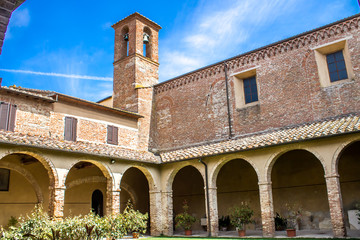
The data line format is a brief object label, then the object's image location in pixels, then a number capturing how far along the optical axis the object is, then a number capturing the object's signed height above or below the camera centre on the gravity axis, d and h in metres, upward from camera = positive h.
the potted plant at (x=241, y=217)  13.04 -0.20
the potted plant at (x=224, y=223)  15.46 -0.48
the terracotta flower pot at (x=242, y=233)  12.68 -0.78
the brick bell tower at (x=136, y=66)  18.87 +8.70
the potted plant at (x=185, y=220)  14.43 -0.28
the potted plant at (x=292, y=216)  13.05 -0.22
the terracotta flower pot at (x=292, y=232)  11.57 -0.73
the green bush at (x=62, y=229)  9.10 -0.32
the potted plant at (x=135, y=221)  12.63 -0.22
